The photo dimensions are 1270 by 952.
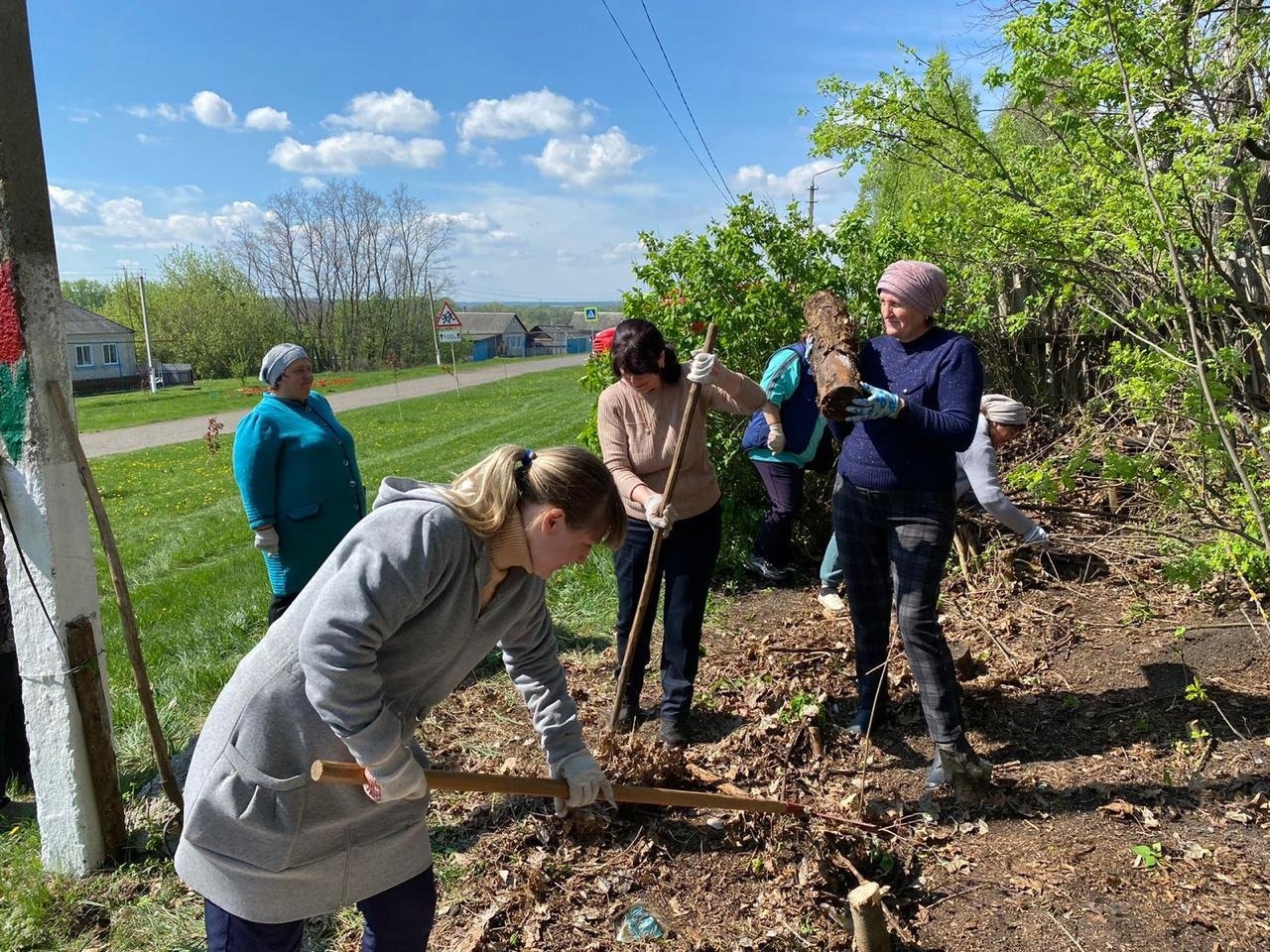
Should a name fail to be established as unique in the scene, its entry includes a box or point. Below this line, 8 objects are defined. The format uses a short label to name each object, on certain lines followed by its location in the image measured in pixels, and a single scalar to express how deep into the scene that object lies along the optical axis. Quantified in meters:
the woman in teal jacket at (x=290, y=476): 3.95
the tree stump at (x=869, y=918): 2.46
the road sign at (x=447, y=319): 21.58
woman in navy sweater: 3.06
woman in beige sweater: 3.60
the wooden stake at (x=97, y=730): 2.98
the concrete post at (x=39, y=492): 2.74
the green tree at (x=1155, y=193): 3.22
